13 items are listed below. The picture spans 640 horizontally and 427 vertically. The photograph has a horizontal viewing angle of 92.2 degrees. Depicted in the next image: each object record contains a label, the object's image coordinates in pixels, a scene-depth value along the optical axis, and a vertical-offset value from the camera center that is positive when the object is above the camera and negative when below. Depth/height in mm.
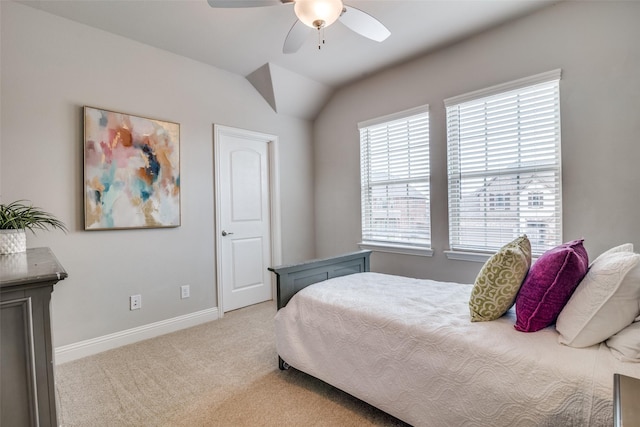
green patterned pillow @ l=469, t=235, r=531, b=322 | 1504 -389
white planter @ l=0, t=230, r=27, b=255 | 1585 -129
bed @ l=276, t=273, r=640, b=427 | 1120 -689
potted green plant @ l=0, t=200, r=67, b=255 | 1593 -64
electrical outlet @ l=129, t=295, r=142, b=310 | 2789 -802
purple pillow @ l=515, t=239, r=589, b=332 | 1339 -376
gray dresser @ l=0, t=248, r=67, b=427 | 977 -438
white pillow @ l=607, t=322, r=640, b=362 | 1097 -519
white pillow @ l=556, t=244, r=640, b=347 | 1171 -394
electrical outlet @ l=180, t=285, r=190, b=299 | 3115 -800
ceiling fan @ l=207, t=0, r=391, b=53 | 1668 +1206
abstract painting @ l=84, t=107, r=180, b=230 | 2559 +385
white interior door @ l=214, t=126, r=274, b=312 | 3502 -65
